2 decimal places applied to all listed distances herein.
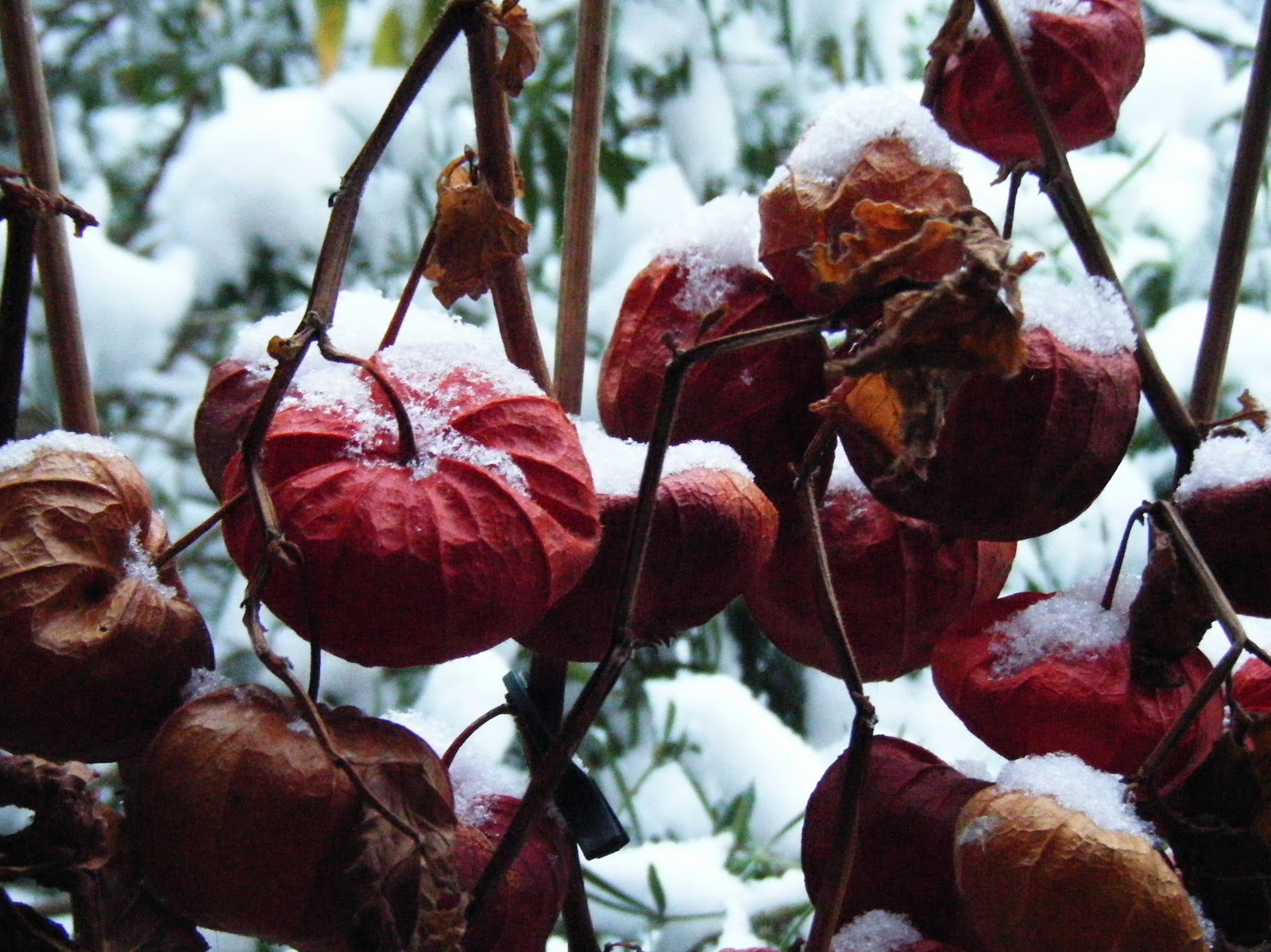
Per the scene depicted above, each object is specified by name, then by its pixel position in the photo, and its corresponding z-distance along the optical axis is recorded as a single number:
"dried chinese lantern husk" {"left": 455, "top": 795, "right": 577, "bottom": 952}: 0.30
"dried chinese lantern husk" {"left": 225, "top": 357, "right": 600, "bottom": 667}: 0.25
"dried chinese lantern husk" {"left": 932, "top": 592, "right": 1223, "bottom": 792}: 0.30
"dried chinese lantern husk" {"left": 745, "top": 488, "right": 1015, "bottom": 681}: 0.33
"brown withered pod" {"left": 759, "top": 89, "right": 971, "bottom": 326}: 0.31
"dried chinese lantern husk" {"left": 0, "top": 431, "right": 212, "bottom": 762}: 0.26
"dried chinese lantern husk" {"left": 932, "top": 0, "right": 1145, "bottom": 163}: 0.34
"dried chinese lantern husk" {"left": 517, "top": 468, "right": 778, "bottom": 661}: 0.29
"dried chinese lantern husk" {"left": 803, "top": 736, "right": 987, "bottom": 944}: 0.32
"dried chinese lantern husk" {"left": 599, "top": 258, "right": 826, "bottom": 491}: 0.33
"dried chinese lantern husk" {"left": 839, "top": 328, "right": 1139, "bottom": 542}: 0.29
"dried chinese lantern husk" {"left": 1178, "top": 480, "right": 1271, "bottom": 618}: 0.30
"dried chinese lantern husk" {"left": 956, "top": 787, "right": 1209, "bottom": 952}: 0.27
